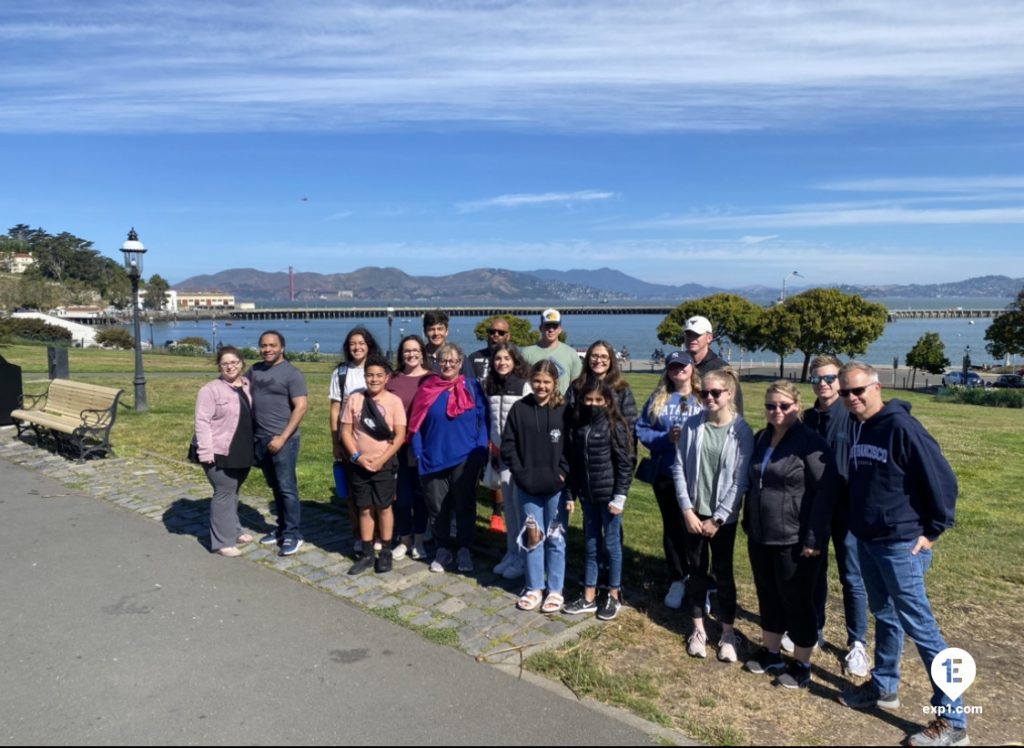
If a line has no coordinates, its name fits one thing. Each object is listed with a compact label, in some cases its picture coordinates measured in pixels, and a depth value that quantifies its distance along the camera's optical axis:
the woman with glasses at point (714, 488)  4.08
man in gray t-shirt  5.77
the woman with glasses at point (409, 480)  5.58
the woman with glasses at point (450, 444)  5.31
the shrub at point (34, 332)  32.28
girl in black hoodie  4.63
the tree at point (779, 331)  45.62
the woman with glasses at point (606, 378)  4.69
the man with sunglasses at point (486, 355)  5.67
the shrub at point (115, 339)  46.00
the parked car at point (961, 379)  41.16
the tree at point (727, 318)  49.94
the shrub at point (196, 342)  57.24
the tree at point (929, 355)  42.59
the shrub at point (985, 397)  23.64
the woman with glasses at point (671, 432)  4.58
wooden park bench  8.77
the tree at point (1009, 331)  38.69
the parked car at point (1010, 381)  42.28
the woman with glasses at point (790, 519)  3.71
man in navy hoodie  3.38
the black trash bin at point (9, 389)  10.81
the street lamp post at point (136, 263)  12.33
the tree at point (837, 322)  44.31
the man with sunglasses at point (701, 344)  4.88
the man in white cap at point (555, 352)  5.99
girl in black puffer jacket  4.56
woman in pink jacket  5.67
